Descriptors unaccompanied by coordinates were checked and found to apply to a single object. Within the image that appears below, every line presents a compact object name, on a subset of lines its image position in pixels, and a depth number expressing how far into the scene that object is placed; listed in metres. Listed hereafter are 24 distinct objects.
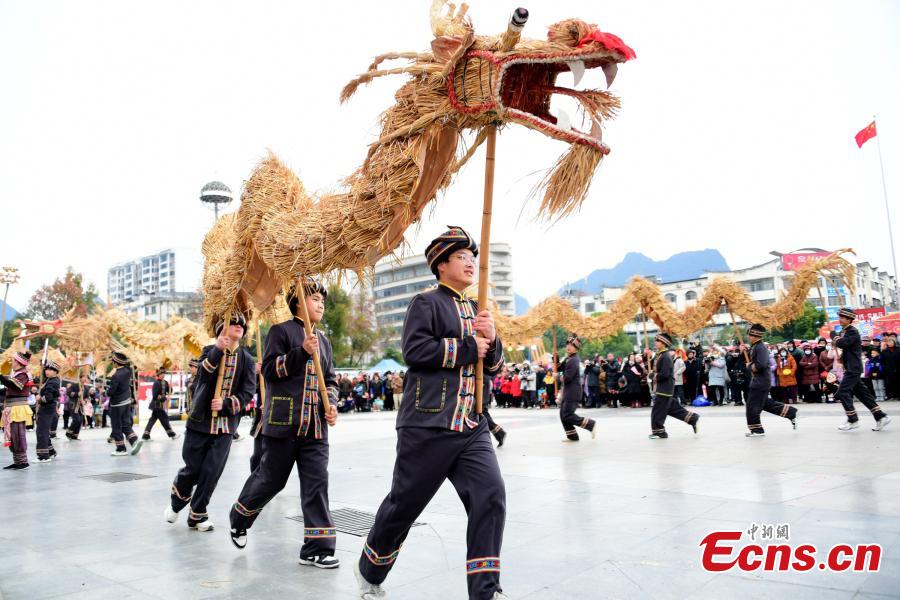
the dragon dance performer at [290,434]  4.46
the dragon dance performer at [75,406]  16.27
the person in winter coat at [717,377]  18.06
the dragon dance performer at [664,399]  10.49
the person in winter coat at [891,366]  15.05
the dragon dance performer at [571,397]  10.55
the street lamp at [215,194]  22.84
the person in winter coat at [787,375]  15.88
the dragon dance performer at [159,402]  13.33
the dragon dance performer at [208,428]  5.43
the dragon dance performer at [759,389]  9.98
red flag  22.09
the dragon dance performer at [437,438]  3.26
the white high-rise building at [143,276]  144.11
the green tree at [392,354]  48.85
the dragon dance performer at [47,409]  11.05
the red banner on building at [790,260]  45.19
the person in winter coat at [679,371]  17.34
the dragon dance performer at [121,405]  11.66
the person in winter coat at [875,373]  15.55
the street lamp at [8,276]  21.90
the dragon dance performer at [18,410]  10.12
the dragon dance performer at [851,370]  9.76
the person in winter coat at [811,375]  16.28
